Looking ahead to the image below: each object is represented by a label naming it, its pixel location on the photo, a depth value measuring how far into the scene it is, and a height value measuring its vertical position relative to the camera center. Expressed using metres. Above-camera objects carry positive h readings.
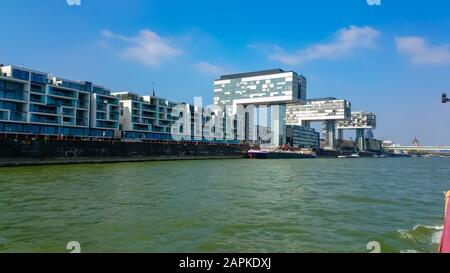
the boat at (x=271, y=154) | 106.69 -1.73
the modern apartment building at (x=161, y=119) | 87.50 +7.66
